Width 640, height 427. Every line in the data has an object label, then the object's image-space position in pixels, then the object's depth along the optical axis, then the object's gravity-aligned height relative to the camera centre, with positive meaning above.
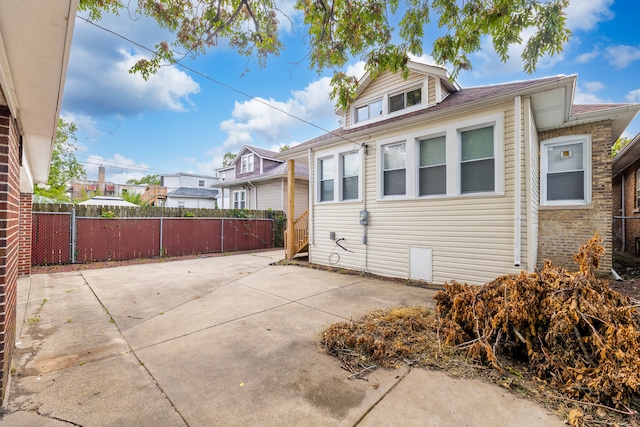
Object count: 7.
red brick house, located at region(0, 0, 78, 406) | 1.41 +0.94
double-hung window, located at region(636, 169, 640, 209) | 9.37 +0.93
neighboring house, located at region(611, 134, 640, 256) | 9.22 +0.67
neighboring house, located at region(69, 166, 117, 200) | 34.00 +3.68
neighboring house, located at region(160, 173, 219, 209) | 27.70 +2.05
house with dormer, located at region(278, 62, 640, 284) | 5.22 +0.85
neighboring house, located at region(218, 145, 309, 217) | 15.06 +1.78
